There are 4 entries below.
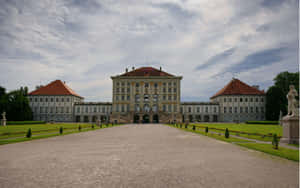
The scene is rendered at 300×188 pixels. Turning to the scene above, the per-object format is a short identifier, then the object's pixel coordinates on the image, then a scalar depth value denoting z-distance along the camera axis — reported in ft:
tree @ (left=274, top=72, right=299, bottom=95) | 183.23
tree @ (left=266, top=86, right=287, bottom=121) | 186.25
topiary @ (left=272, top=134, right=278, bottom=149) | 35.82
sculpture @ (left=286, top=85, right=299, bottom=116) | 44.29
